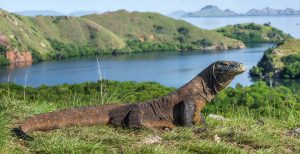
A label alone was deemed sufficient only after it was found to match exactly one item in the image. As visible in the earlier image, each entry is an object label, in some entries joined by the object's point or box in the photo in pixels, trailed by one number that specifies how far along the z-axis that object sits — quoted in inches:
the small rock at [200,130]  291.1
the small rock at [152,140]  269.1
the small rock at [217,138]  272.3
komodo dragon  311.4
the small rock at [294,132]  310.2
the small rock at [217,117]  372.5
